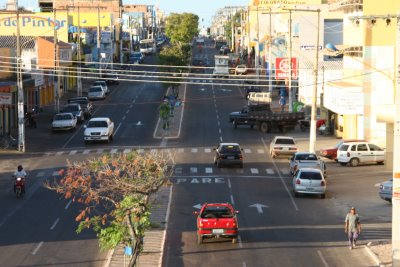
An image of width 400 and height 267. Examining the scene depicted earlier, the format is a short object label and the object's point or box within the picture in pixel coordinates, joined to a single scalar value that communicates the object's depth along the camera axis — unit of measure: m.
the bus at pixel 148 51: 182.57
